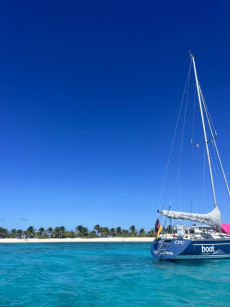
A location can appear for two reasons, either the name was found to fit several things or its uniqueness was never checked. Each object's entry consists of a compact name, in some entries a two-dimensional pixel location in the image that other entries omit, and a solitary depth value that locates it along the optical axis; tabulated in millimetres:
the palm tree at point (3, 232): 143362
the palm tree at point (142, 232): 153200
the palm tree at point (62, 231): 143675
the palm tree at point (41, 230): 146738
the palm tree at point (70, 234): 143625
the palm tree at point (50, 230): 145575
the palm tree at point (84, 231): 144000
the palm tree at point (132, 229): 153888
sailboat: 25250
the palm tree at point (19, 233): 146875
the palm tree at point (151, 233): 156700
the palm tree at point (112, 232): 153375
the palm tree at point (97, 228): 150125
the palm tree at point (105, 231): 150125
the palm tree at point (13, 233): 146500
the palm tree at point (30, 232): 144950
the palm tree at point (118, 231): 154225
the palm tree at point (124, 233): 152875
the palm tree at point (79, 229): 143775
